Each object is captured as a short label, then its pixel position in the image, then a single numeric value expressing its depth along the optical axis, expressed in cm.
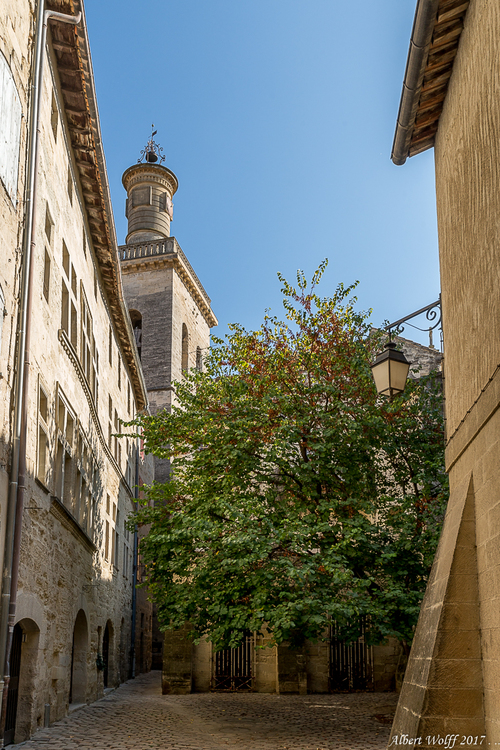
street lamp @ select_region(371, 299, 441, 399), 838
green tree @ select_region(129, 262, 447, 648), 1247
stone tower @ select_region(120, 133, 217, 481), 3819
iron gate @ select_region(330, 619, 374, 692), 2141
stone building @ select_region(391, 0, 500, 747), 580
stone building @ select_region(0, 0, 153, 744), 959
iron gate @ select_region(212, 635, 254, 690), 2130
